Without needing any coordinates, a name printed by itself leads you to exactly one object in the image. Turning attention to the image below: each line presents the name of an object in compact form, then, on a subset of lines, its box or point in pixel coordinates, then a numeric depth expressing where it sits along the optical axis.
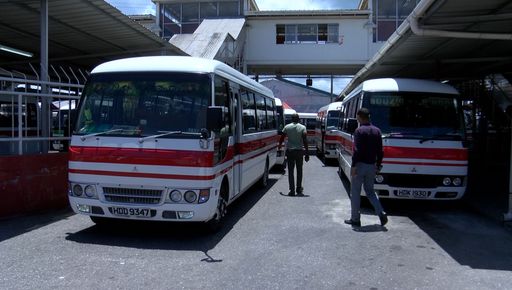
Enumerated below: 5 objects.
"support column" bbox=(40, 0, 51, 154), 9.98
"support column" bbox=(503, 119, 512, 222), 8.77
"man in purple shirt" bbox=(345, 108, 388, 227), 8.45
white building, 30.48
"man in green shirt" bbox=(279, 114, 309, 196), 12.05
